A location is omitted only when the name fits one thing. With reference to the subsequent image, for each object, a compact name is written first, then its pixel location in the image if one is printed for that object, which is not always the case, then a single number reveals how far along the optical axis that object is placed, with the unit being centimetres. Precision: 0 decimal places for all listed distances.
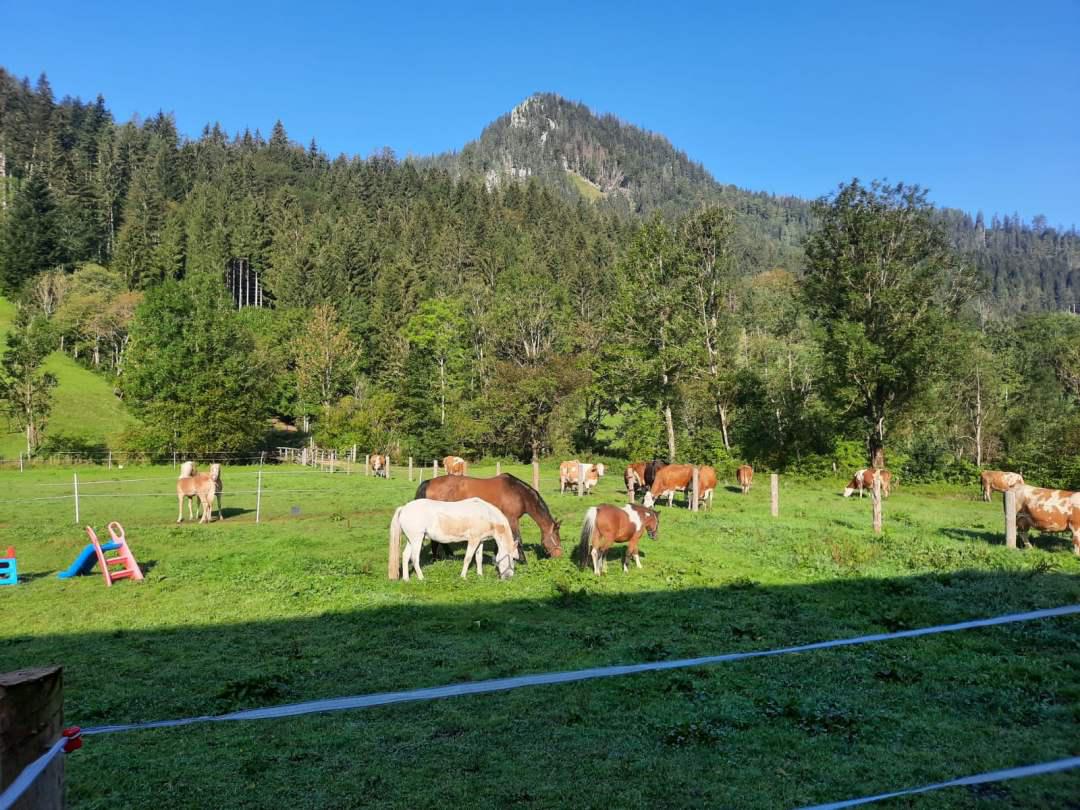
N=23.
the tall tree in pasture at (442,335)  5841
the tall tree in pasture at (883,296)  3328
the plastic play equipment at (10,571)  1297
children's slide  1366
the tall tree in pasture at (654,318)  4159
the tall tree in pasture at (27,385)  4506
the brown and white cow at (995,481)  2847
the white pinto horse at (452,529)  1334
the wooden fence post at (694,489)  2367
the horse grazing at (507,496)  1568
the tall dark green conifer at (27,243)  8106
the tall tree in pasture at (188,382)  4403
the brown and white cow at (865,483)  3000
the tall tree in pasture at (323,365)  6016
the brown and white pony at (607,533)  1395
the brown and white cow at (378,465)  4106
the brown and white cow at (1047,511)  1614
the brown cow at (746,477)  3127
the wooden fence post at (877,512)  1864
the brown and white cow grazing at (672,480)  2497
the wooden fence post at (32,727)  202
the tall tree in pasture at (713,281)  4153
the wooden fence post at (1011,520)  1661
